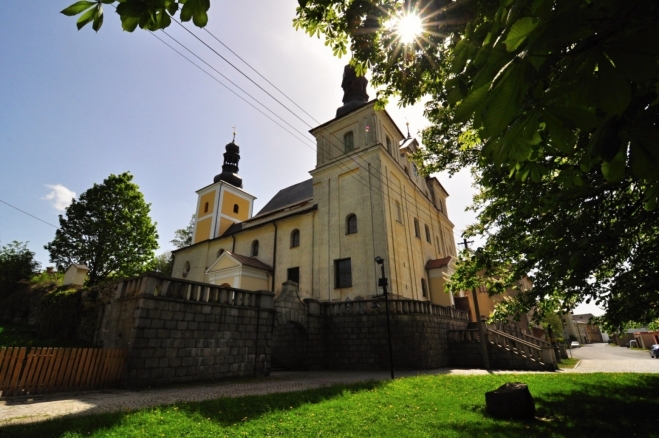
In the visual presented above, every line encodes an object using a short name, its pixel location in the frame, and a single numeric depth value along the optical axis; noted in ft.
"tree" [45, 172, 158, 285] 85.81
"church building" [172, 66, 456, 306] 70.54
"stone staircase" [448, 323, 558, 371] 52.29
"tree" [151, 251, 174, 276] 151.96
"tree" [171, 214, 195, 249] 157.19
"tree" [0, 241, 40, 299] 81.05
